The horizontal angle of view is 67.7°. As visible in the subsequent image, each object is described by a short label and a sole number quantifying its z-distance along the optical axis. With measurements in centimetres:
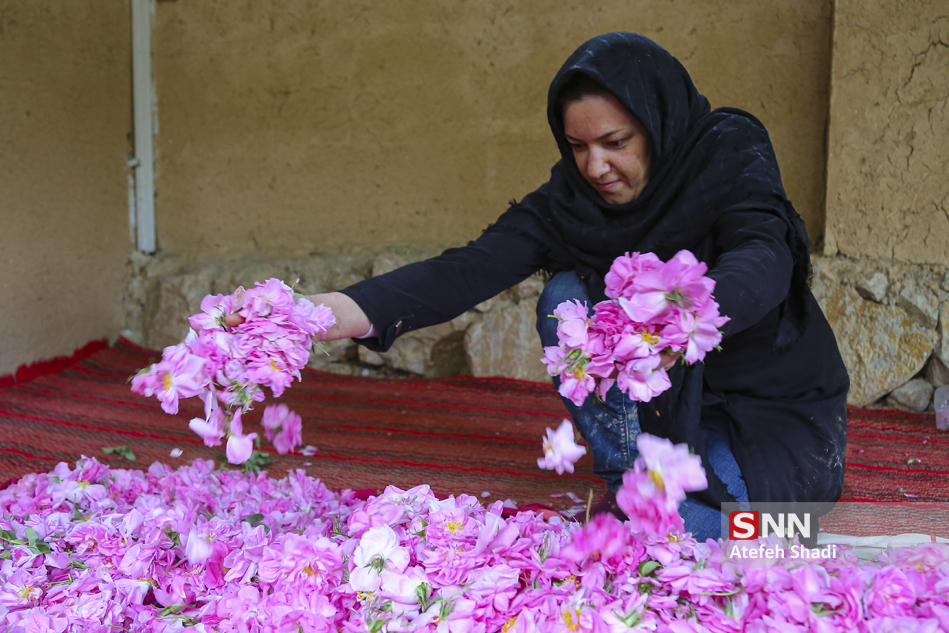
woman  139
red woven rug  205
